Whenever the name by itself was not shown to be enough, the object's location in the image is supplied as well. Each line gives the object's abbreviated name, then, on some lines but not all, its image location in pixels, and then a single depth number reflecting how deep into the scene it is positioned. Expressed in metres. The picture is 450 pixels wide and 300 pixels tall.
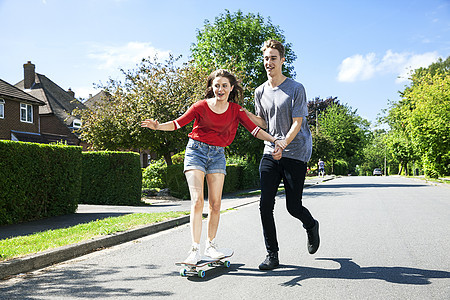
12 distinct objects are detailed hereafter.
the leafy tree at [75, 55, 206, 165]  18.72
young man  4.58
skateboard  4.34
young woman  4.50
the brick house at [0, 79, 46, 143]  29.89
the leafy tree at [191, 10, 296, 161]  26.36
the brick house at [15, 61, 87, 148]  41.69
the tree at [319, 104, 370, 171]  57.84
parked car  88.50
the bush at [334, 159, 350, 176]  62.09
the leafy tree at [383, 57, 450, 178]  28.45
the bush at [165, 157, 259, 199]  17.88
